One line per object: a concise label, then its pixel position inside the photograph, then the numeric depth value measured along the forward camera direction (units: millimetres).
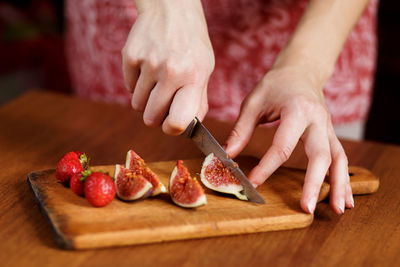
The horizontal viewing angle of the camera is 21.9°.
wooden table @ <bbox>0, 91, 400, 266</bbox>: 786
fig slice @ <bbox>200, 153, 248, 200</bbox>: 854
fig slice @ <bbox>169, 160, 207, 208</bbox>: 825
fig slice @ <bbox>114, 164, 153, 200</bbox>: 829
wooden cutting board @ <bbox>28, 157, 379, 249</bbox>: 791
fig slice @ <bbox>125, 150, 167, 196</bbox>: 845
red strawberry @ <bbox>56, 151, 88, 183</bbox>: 856
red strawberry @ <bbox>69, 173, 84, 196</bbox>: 838
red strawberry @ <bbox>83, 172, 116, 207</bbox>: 815
